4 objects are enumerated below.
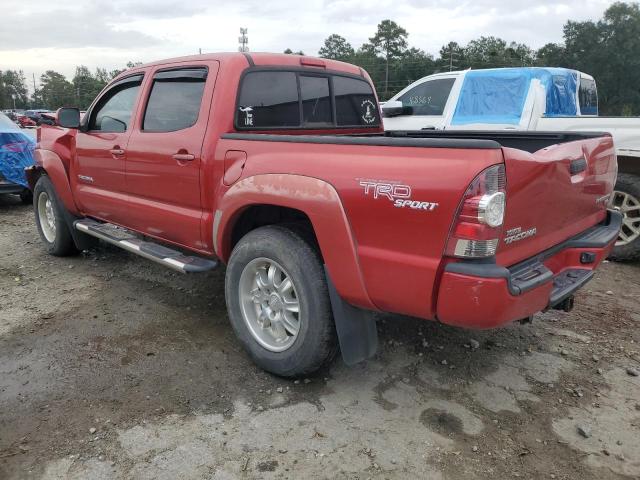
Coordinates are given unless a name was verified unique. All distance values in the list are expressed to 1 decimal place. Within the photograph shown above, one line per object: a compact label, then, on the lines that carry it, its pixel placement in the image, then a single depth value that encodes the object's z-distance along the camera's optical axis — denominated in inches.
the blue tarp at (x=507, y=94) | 270.5
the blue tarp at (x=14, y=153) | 315.3
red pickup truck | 89.6
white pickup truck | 211.9
